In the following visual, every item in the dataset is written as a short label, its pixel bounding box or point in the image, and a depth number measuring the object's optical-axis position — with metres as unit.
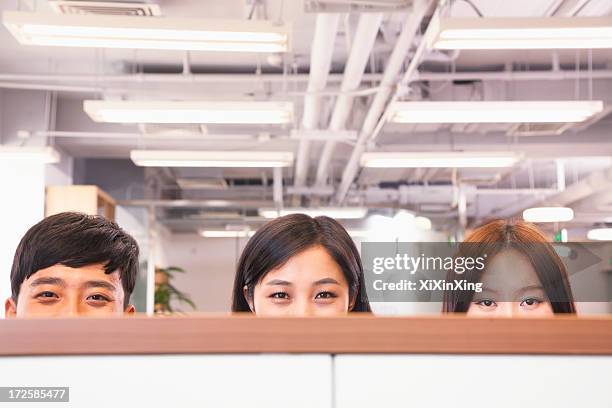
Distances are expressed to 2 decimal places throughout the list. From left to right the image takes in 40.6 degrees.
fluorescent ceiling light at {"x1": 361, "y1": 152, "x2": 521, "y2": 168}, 5.95
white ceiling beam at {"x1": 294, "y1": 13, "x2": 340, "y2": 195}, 4.46
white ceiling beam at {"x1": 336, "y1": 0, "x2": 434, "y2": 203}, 4.35
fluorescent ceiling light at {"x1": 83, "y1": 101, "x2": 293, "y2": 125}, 4.54
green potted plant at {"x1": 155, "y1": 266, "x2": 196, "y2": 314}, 8.54
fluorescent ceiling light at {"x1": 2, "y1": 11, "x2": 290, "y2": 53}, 3.33
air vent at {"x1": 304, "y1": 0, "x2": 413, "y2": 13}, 3.45
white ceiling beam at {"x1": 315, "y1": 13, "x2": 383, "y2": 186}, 4.45
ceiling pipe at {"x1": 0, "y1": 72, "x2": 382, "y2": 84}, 6.07
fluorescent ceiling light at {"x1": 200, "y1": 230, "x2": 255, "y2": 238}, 9.99
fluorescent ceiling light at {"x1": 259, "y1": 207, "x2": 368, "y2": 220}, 8.64
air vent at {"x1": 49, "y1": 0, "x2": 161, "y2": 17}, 3.90
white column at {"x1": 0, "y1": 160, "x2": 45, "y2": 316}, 6.82
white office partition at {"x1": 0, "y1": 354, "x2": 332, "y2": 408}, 0.88
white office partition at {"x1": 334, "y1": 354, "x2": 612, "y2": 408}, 0.89
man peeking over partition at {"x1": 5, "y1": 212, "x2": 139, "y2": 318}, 1.46
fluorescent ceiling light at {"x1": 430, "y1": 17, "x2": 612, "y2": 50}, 3.33
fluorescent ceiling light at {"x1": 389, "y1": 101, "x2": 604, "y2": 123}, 4.54
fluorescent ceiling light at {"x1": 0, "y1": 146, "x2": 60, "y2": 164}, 5.68
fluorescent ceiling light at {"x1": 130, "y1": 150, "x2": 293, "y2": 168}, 5.84
